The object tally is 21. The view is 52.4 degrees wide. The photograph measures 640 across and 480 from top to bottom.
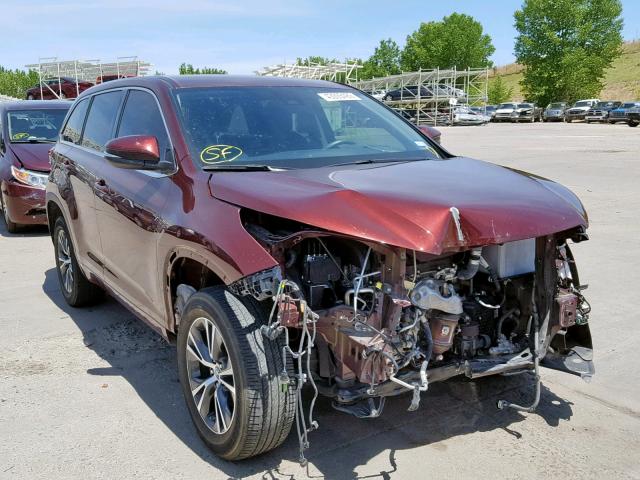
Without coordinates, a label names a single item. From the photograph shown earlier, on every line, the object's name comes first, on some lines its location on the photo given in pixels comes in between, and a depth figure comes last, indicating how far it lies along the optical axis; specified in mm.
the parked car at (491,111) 52422
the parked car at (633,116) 39844
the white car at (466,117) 45375
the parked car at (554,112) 51125
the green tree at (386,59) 81375
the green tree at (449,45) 76000
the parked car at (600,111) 44812
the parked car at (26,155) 9148
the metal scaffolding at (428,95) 43750
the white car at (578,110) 48031
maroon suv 2857
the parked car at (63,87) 33938
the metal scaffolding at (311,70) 33031
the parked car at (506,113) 51250
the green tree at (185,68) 69675
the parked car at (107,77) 31920
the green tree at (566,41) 62125
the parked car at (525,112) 50938
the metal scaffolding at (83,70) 32594
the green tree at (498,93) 71000
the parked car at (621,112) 41384
